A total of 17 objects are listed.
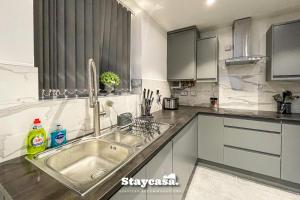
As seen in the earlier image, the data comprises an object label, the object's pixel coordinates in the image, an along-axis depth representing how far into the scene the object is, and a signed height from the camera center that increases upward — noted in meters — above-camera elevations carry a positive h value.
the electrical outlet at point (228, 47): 2.29 +0.83
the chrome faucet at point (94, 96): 1.04 +0.02
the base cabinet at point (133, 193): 0.55 -0.40
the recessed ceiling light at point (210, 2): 1.64 +1.13
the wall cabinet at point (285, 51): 1.67 +0.57
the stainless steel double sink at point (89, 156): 0.71 -0.34
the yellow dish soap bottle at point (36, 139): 0.76 -0.23
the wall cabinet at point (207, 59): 2.17 +0.61
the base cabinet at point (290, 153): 1.54 -0.61
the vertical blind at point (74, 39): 0.96 +0.49
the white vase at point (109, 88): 1.41 +0.10
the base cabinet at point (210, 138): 1.94 -0.57
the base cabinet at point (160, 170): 0.78 -0.46
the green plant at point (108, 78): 1.38 +0.20
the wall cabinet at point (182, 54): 2.28 +0.74
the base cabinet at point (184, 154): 1.21 -0.59
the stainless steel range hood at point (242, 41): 2.00 +0.82
